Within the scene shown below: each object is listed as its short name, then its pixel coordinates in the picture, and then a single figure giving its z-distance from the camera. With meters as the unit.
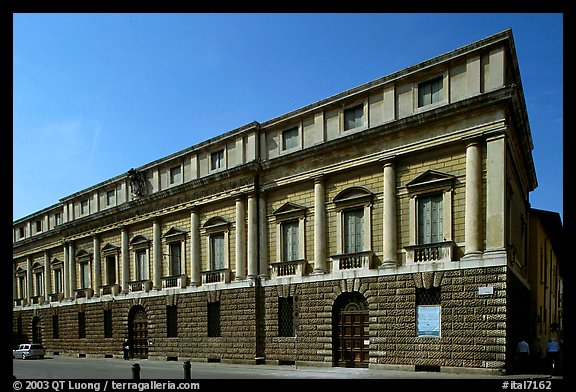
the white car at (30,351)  37.69
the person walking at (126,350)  33.47
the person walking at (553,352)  19.64
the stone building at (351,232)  19.23
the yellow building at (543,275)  27.03
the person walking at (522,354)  19.55
